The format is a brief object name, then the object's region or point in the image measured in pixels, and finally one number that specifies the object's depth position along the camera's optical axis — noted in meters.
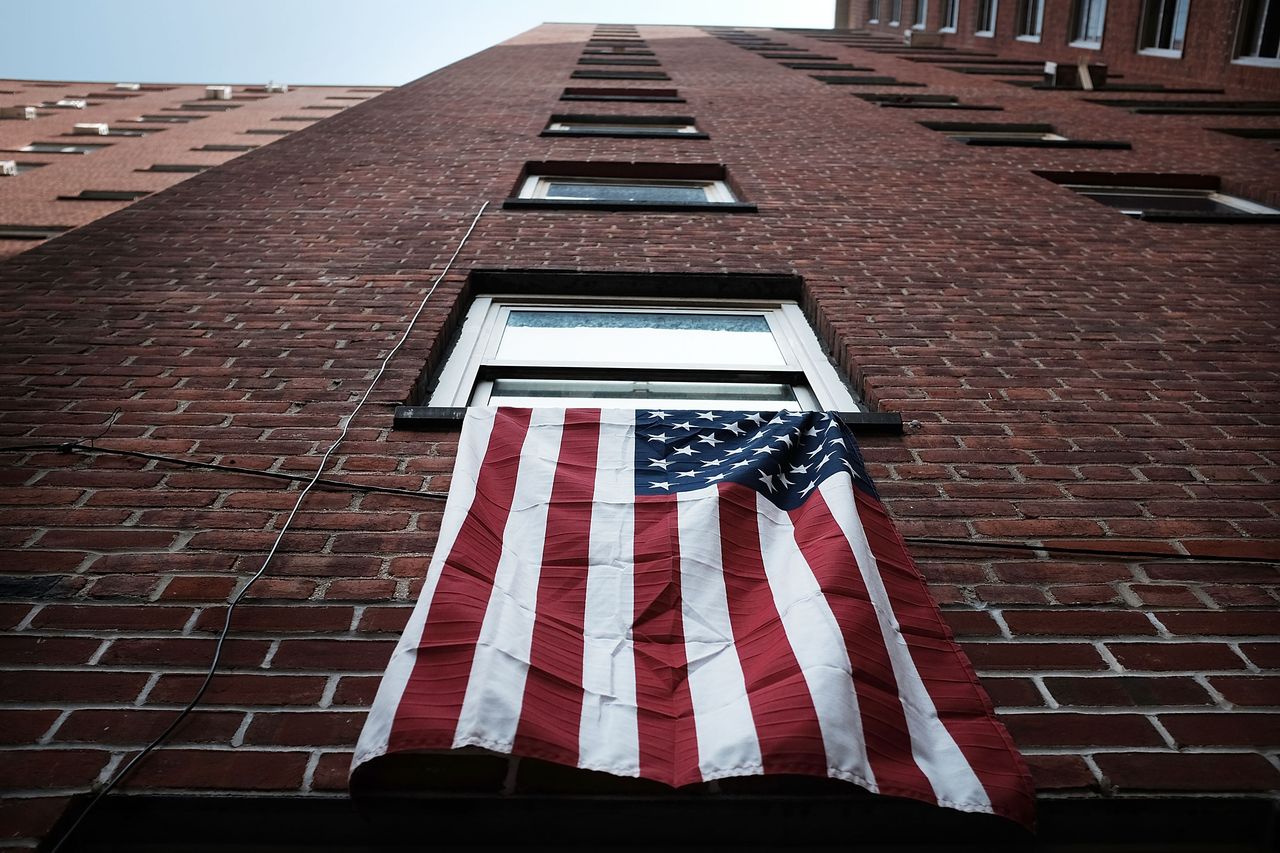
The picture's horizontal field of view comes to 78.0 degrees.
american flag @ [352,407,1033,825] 1.77
